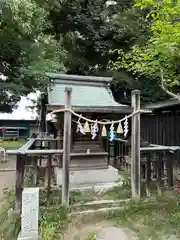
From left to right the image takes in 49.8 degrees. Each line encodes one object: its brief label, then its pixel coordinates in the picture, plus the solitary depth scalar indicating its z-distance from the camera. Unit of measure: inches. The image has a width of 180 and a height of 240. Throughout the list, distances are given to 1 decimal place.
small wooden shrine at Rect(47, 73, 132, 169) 206.2
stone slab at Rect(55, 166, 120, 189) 205.3
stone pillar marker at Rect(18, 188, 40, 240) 111.7
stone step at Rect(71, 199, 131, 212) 143.9
